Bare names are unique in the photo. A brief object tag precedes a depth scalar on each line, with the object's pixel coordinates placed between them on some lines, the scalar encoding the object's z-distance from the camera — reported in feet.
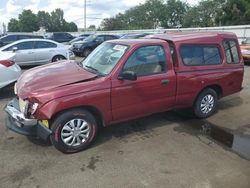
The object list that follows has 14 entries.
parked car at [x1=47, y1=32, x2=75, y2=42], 67.69
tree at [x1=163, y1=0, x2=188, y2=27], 201.24
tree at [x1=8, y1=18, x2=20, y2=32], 211.80
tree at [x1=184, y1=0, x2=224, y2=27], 153.18
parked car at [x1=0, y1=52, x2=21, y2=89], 16.37
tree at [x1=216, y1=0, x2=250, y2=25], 88.16
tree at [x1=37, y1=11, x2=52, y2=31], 219.72
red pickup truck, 9.61
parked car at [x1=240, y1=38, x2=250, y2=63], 32.85
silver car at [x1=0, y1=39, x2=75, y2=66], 28.20
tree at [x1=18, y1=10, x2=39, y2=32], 206.40
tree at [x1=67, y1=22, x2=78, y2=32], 220.05
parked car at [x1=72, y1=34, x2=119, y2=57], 42.95
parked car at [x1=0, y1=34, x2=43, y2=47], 39.00
